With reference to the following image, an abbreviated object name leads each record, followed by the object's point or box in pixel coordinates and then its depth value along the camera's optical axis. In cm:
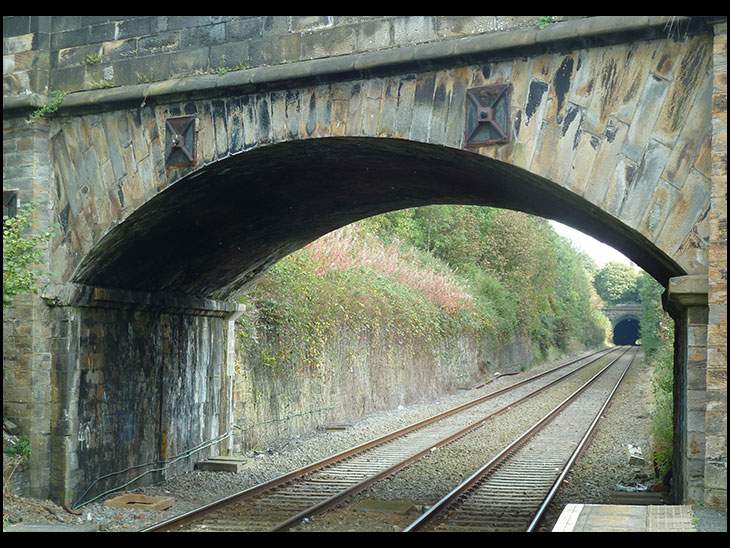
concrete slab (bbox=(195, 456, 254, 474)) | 1087
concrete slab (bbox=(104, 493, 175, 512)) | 853
